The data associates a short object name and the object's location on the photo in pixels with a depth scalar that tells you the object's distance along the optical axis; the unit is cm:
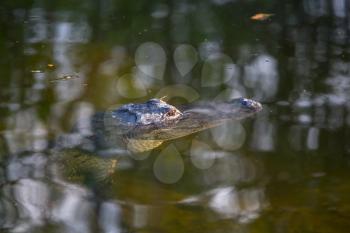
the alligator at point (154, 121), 841
